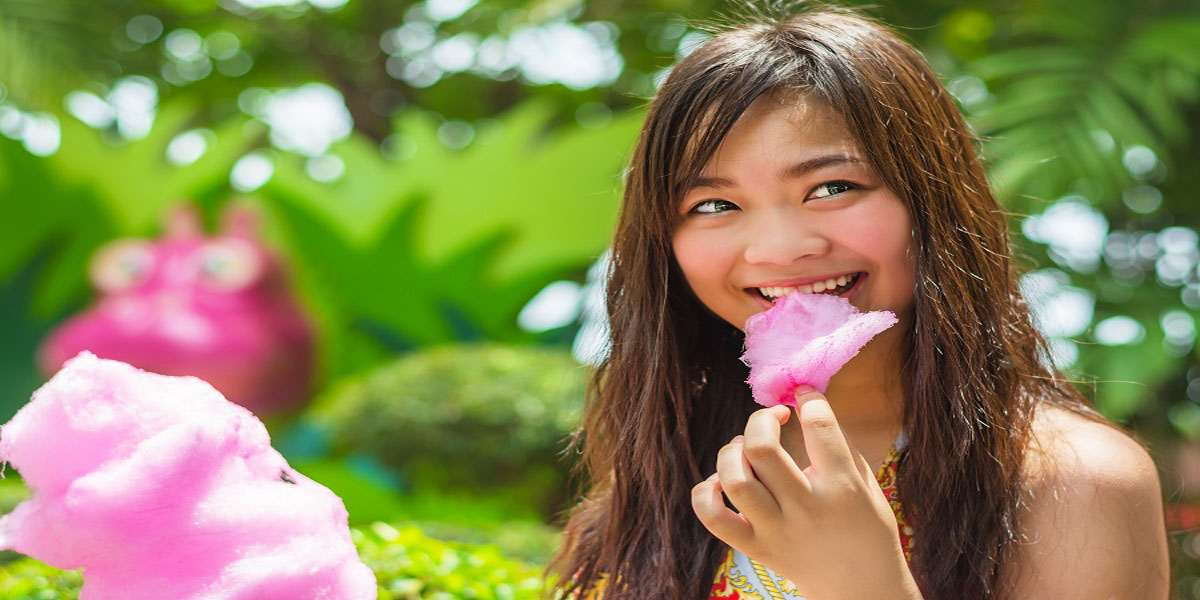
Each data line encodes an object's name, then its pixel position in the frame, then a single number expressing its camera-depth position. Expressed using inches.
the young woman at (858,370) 56.5
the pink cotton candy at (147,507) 57.0
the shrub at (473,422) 186.7
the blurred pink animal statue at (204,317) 203.5
